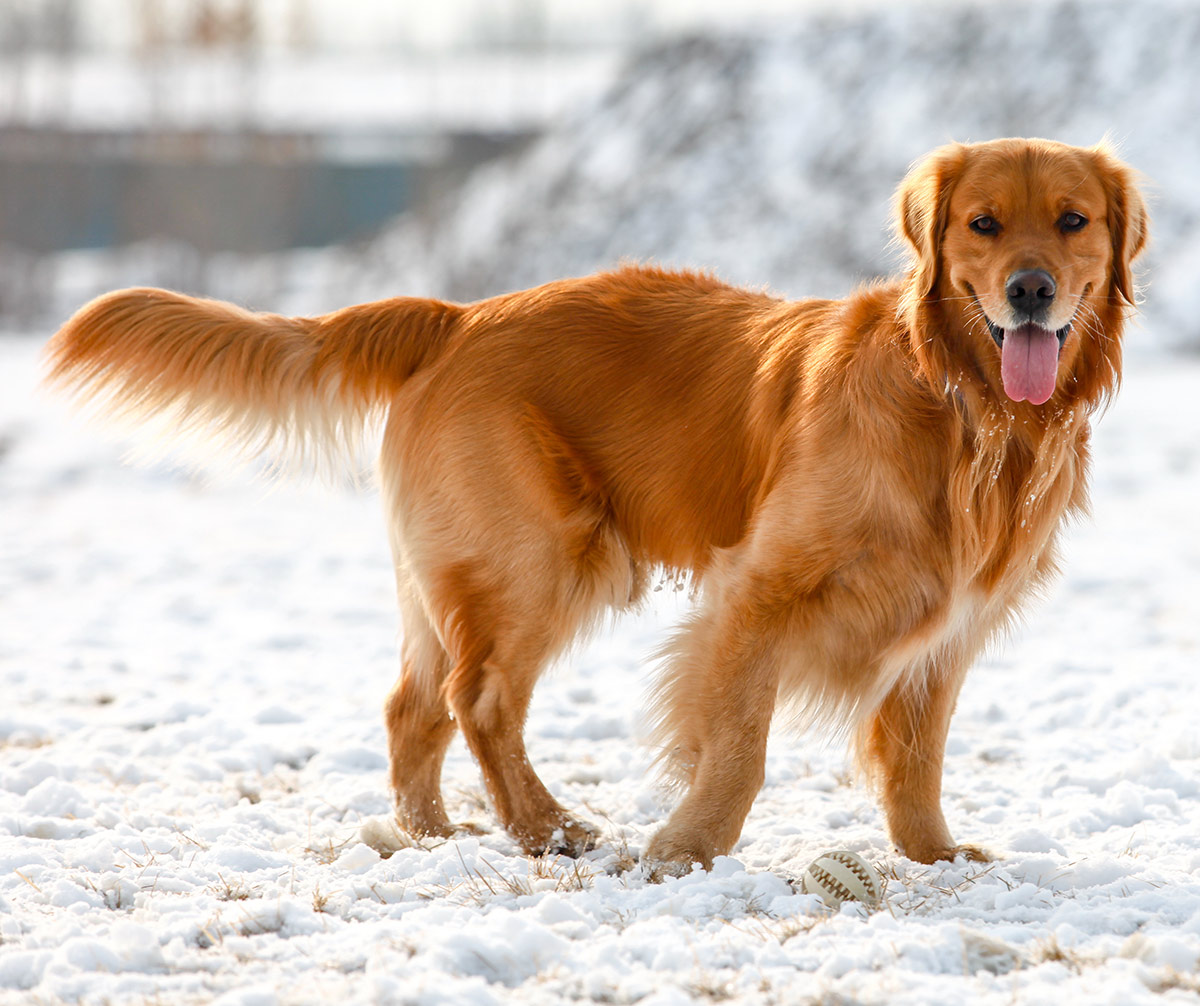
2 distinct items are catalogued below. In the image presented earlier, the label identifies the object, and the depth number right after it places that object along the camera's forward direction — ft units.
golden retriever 20.71
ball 19.35
